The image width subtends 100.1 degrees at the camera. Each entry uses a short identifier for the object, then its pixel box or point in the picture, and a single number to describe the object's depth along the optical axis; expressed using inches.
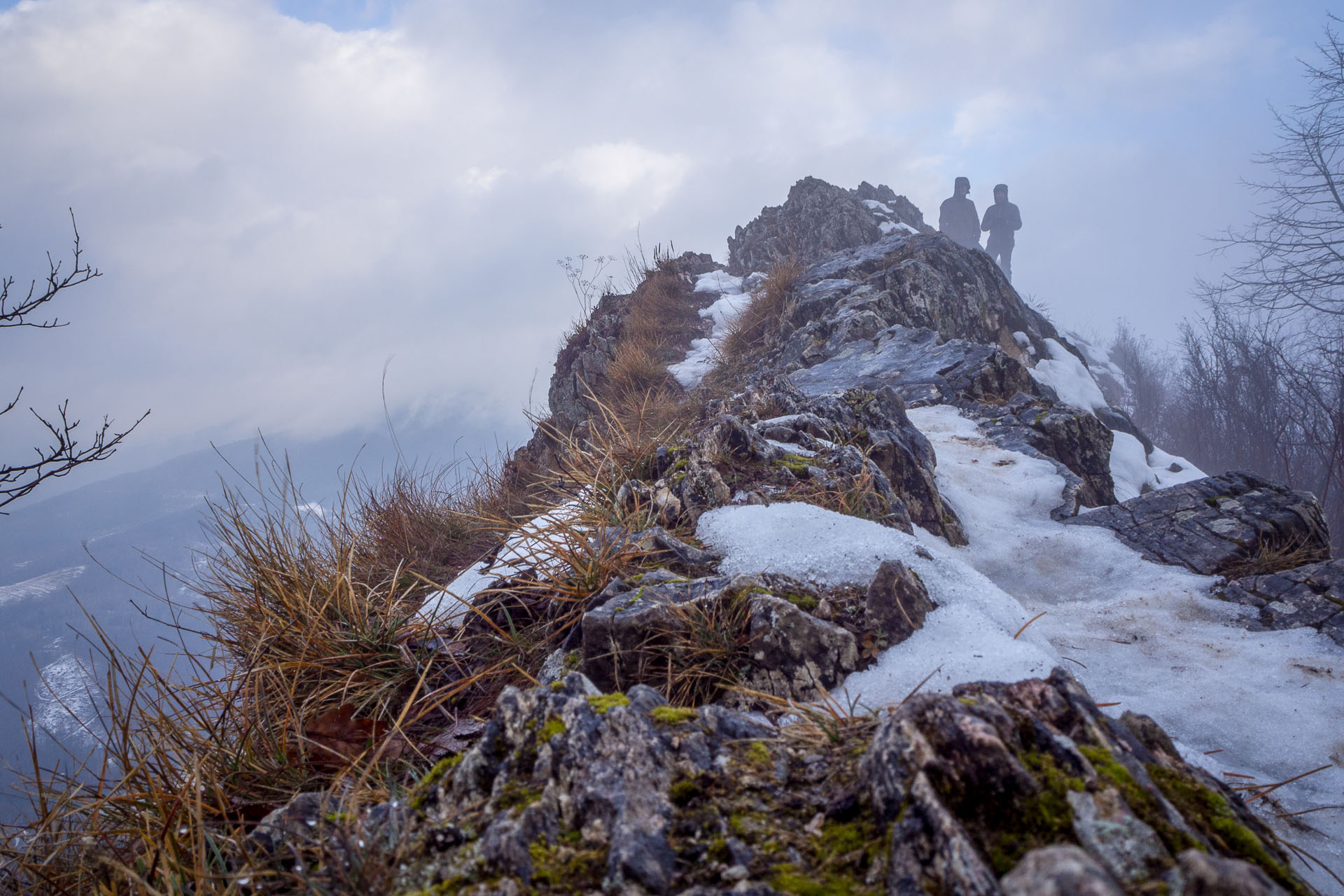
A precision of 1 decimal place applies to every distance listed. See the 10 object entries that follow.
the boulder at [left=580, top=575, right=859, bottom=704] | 68.5
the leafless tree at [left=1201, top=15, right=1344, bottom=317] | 360.5
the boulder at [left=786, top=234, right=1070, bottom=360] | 313.1
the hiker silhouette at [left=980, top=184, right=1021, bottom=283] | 983.6
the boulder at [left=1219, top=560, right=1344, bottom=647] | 101.4
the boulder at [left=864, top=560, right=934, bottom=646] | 73.0
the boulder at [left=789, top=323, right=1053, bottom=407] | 232.4
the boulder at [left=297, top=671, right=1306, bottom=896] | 30.3
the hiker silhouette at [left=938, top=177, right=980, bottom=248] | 1111.6
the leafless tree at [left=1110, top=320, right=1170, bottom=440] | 836.0
